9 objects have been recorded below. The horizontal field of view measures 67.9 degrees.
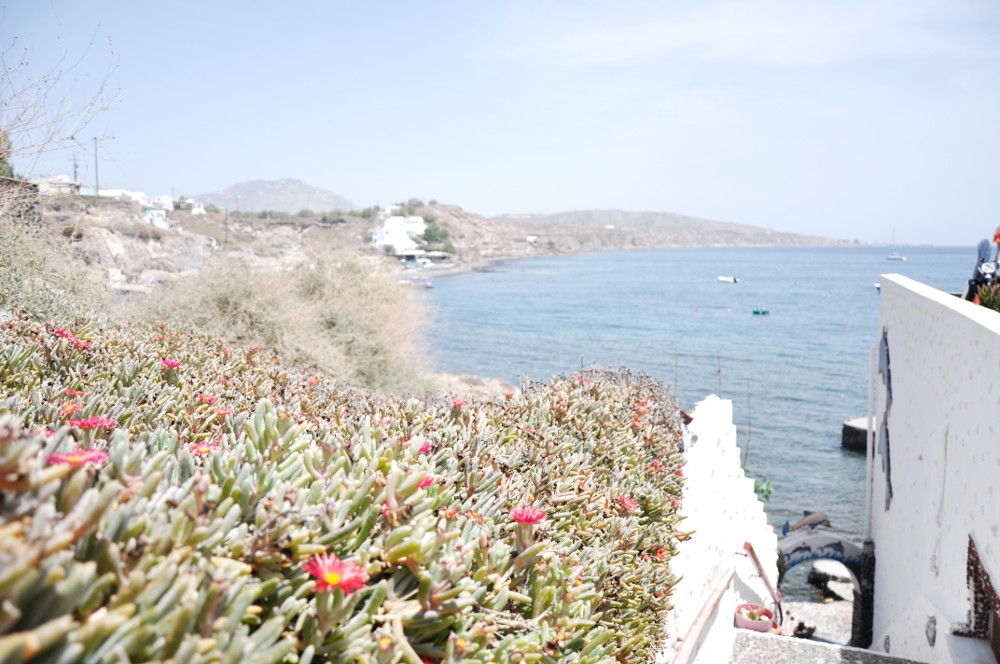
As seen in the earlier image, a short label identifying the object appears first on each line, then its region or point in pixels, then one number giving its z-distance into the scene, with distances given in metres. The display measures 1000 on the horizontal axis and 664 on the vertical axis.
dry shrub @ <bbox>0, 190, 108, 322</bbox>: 7.39
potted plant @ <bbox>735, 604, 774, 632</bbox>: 7.59
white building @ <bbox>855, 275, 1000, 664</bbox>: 4.65
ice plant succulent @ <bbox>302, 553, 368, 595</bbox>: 1.74
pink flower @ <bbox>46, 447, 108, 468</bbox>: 1.68
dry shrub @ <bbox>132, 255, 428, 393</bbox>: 12.85
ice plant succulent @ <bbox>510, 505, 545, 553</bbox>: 2.57
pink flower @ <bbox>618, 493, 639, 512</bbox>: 3.74
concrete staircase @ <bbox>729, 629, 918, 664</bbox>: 6.15
